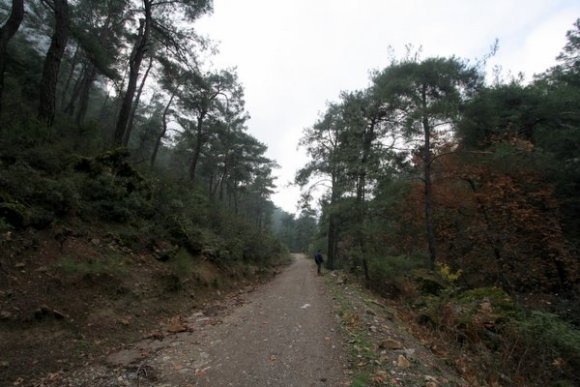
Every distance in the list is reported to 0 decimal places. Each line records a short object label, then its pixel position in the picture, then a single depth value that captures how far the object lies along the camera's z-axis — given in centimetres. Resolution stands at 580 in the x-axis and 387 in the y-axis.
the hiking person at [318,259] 1698
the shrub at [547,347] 545
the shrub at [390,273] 1151
